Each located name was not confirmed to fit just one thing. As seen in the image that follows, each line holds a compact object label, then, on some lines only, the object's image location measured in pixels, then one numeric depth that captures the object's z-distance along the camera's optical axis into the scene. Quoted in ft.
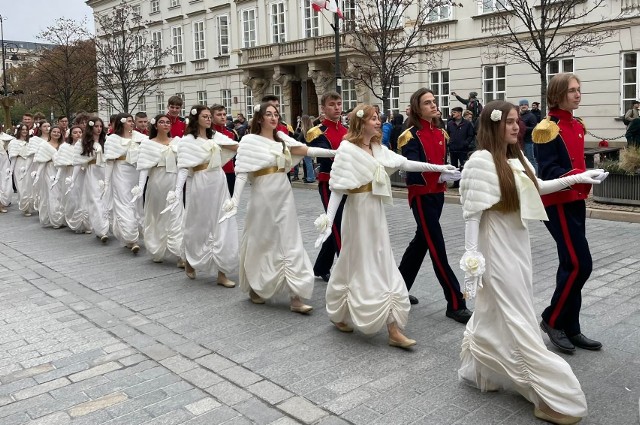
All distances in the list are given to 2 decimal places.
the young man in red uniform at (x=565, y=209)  16.40
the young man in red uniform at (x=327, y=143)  24.22
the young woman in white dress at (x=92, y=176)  36.17
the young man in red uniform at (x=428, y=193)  19.43
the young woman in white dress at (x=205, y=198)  25.45
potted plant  38.70
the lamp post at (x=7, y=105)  73.56
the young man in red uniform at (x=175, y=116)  33.14
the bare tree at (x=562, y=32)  57.72
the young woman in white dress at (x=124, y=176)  32.76
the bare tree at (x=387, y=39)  63.16
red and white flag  55.31
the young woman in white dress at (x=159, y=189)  29.19
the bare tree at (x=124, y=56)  109.40
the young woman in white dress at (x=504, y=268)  13.02
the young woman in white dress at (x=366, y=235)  17.46
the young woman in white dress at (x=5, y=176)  52.60
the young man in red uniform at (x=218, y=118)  27.99
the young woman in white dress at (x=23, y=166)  48.85
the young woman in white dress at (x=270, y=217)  21.12
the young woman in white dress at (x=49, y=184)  41.81
